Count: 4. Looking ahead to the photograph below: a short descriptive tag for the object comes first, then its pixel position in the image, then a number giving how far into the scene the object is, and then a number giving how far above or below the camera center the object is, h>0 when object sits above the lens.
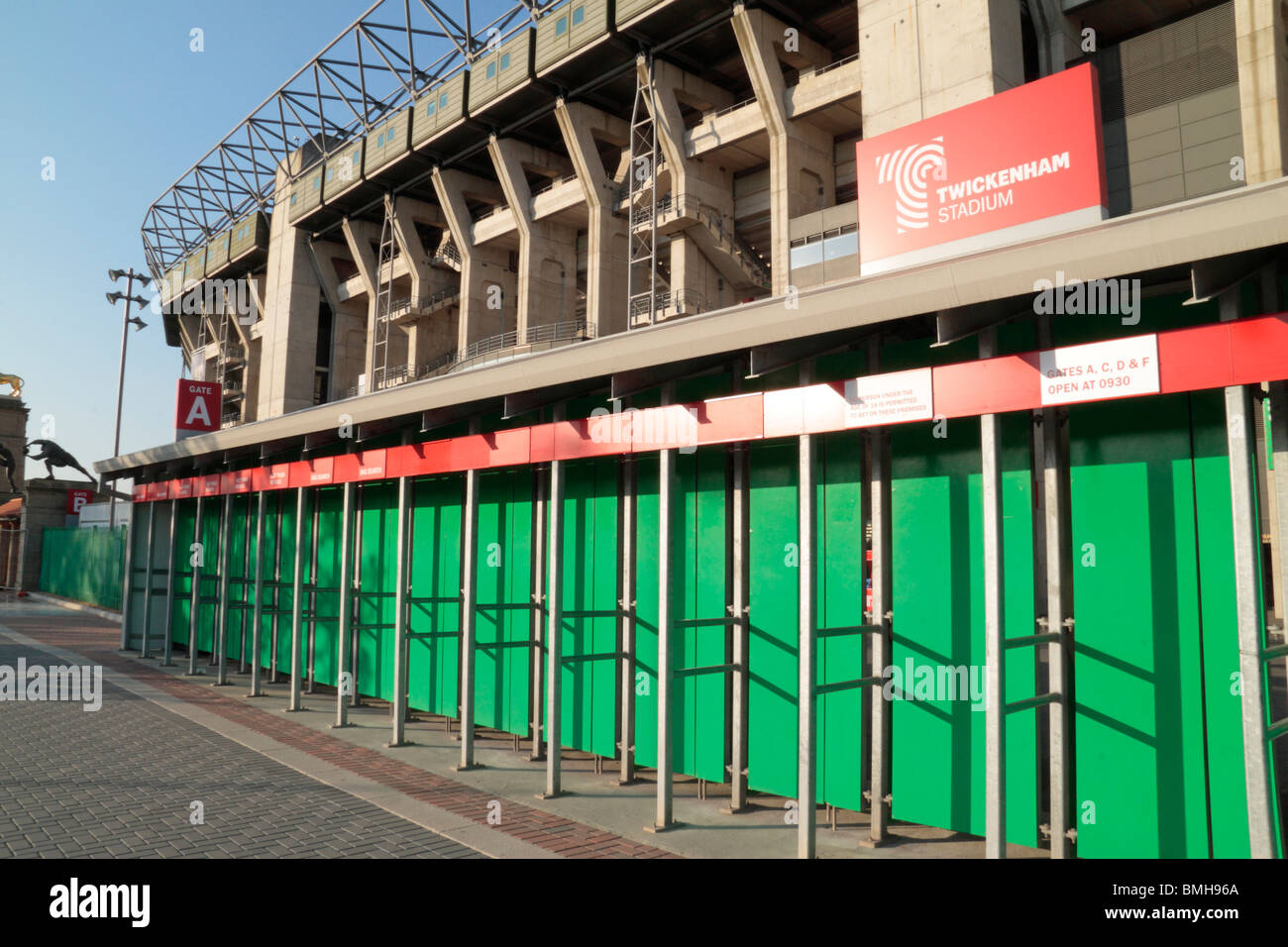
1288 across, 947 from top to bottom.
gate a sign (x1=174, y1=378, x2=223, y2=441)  29.45 +4.96
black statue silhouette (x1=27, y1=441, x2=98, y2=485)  41.41 +4.52
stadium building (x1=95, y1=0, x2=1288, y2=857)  5.31 +0.39
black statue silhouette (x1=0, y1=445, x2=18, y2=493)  45.97 +4.84
